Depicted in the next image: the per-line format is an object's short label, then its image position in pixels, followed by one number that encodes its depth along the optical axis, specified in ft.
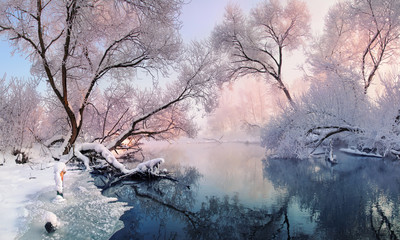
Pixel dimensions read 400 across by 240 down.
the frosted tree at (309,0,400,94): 50.01
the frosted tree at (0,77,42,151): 37.40
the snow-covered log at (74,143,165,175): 34.88
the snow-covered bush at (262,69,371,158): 38.34
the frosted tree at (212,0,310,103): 60.90
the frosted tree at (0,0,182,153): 28.40
